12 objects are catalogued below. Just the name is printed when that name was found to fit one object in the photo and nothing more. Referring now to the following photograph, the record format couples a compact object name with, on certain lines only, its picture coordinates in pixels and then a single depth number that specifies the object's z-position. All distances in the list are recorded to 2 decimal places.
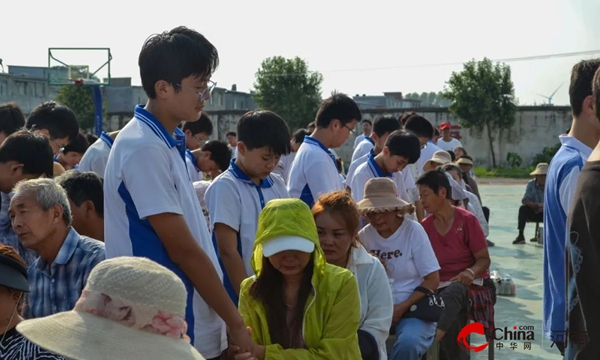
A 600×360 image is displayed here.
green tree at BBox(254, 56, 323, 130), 48.75
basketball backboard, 34.00
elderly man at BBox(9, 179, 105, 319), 3.28
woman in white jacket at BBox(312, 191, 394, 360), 4.02
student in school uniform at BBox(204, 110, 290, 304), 3.85
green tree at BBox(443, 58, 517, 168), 41.66
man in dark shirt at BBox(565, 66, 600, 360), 2.35
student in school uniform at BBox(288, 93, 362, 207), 5.23
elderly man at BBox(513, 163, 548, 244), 12.41
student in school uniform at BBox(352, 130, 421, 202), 6.26
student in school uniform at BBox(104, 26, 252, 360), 2.79
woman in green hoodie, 3.23
